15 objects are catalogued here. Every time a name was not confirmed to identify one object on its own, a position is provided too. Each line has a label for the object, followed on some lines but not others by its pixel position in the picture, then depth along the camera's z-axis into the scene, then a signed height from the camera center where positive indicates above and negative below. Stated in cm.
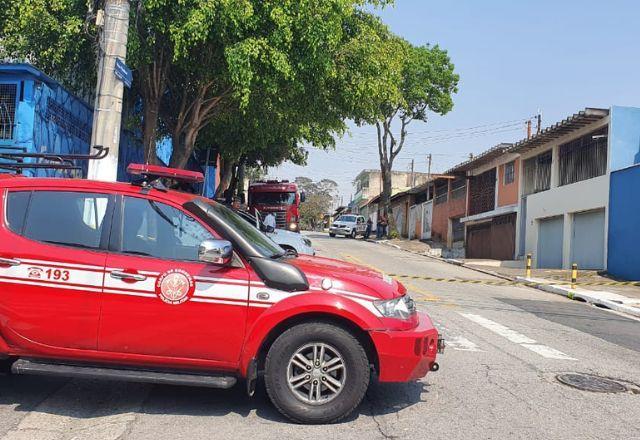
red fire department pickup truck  433 -65
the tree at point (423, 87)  3756 +1038
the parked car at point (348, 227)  4450 +121
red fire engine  2792 +184
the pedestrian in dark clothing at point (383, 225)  4319 +144
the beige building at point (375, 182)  7894 +881
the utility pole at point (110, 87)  832 +197
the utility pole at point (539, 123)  3848 +861
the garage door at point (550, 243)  2383 +55
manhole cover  569 -123
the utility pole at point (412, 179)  7201 +835
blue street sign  835 +220
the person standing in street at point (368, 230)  4397 +102
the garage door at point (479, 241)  3177 +58
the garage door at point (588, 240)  2094 +69
